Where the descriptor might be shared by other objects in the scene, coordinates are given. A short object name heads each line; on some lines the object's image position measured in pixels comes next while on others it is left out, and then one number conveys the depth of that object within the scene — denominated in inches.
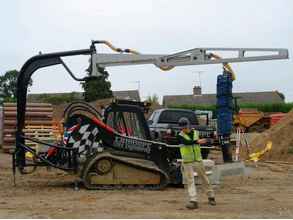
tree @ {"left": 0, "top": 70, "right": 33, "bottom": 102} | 3078.2
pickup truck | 768.9
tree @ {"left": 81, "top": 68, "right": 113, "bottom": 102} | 1969.7
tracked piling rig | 541.0
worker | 456.8
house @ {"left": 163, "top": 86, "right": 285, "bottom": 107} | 3403.1
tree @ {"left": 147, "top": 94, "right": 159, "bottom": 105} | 3455.2
